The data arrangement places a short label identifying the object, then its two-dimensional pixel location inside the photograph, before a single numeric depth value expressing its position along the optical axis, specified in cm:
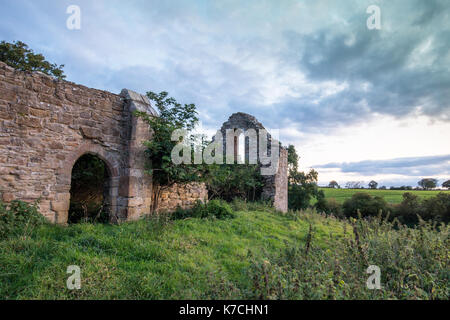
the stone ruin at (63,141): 523
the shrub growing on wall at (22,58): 1070
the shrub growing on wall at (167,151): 718
